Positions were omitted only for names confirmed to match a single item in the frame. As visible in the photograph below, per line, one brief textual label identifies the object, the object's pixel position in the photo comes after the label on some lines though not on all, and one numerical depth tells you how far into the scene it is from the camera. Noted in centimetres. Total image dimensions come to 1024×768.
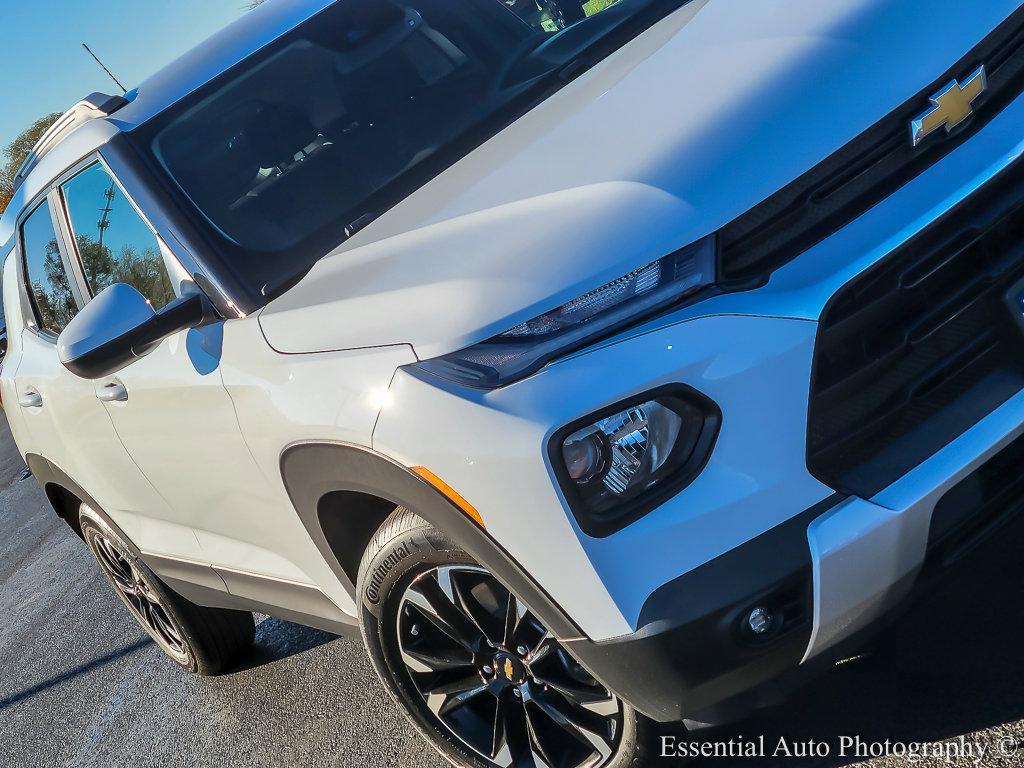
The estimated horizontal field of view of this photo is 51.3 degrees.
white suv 184
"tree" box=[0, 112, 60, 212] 7306
